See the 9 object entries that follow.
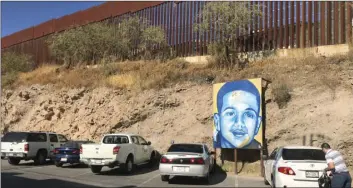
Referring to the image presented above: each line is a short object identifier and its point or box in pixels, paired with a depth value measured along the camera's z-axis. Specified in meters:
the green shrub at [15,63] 38.47
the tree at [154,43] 28.47
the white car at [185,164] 15.41
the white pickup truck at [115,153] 18.11
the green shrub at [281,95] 20.36
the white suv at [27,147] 21.95
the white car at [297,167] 12.00
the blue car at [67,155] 21.12
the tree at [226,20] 24.36
